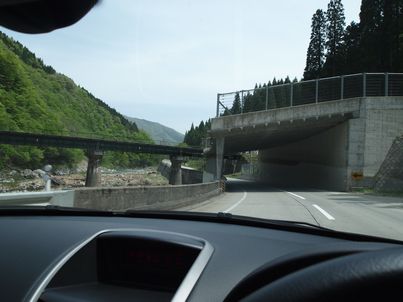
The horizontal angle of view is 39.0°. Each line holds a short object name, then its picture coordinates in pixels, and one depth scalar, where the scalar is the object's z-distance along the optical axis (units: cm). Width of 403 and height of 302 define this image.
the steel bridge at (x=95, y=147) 7494
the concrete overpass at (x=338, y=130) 4306
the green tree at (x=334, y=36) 7988
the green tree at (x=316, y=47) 8062
